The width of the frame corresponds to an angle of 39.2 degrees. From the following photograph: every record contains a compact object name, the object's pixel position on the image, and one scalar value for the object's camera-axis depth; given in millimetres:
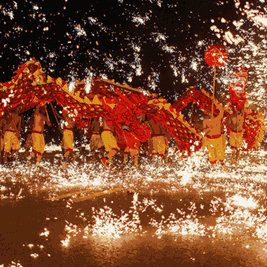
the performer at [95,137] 13250
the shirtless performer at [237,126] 12172
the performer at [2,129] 11656
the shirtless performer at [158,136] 11375
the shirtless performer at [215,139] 10875
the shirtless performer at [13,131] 11607
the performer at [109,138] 10352
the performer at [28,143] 14435
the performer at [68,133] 11600
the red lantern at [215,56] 10711
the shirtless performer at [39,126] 11062
